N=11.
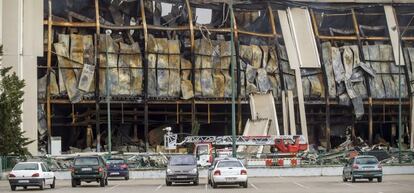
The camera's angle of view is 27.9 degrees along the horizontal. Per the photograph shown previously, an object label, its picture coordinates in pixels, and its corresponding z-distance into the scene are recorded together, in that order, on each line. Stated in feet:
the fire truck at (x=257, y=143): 197.98
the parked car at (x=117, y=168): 161.48
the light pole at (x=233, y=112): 152.16
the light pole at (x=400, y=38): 196.03
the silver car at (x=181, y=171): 129.59
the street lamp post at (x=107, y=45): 188.54
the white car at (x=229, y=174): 119.55
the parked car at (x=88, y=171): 127.75
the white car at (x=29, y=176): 119.85
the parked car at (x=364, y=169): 134.41
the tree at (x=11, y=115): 171.63
